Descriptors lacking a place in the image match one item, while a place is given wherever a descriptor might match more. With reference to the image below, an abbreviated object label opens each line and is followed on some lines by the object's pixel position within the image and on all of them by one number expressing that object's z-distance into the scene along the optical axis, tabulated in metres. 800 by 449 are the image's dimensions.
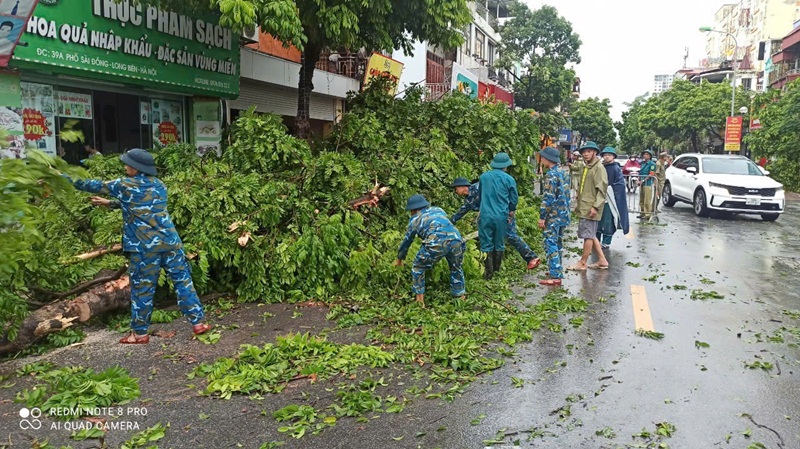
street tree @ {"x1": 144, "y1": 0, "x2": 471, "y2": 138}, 8.34
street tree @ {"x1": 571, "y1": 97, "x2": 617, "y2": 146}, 73.81
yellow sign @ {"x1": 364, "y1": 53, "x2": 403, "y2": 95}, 20.48
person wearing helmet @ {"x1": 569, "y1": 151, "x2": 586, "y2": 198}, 12.76
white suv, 14.88
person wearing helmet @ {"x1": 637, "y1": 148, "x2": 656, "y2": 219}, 15.10
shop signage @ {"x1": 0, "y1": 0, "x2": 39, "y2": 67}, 8.41
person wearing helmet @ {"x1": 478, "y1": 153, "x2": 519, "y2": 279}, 7.50
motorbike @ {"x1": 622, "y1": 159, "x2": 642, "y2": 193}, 22.46
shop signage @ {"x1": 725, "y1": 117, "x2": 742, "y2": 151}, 33.94
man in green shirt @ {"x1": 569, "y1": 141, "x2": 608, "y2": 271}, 8.12
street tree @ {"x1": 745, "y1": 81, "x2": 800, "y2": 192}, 25.95
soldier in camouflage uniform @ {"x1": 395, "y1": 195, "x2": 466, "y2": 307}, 6.24
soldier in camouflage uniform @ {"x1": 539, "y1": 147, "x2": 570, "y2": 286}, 7.88
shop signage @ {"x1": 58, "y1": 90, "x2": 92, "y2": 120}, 9.98
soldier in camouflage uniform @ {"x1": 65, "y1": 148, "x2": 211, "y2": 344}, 5.30
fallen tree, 6.49
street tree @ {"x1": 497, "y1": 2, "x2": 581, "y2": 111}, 37.84
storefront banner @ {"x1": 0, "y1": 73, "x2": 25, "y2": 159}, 8.63
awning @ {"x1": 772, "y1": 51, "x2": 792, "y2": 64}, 43.90
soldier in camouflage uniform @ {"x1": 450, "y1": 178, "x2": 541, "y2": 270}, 7.77
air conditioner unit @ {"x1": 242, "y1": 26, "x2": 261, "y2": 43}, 9.82
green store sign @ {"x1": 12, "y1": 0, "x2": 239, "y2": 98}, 8.96
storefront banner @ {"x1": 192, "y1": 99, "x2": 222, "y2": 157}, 13.30
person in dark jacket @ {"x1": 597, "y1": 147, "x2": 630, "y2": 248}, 9.83
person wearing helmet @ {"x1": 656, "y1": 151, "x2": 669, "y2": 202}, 17.05
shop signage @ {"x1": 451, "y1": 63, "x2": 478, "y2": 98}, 27.64
